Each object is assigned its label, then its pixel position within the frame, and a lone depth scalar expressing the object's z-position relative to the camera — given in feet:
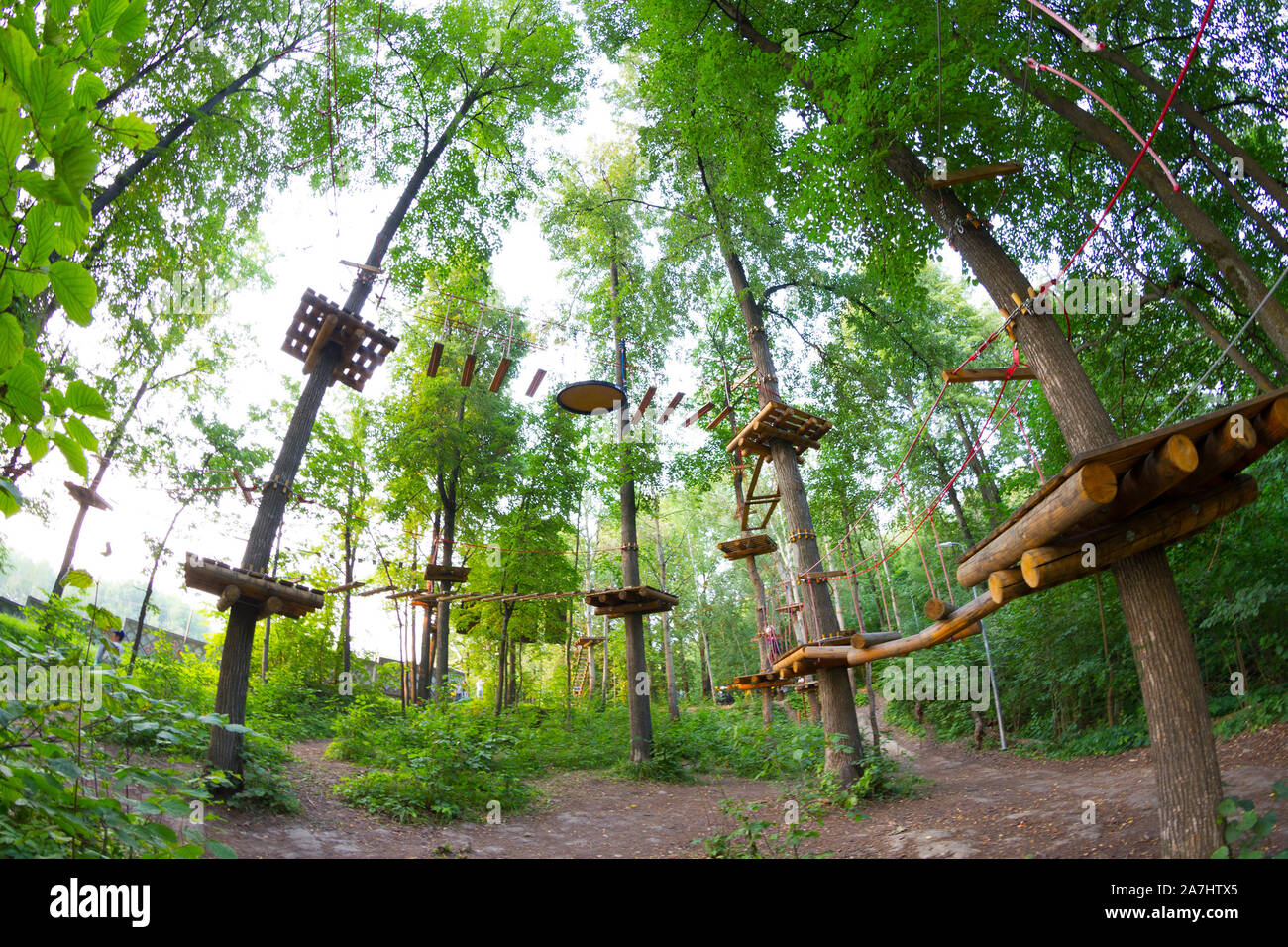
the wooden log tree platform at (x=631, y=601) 39.96
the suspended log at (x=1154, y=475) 12.55
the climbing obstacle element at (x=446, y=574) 43.60
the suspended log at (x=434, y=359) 33.64
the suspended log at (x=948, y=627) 19.04
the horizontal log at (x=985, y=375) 18.91
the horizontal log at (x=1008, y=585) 16.79
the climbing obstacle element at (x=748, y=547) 41.50
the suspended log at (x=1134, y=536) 14.69
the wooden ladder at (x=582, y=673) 81.77
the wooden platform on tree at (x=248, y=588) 23.45
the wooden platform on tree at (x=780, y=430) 32.91
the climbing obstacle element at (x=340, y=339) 29.01
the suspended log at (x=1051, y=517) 13.16
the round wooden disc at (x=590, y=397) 30.53
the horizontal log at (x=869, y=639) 25.21
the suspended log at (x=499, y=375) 32.19
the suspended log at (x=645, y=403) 38.01
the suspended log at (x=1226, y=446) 12.49
